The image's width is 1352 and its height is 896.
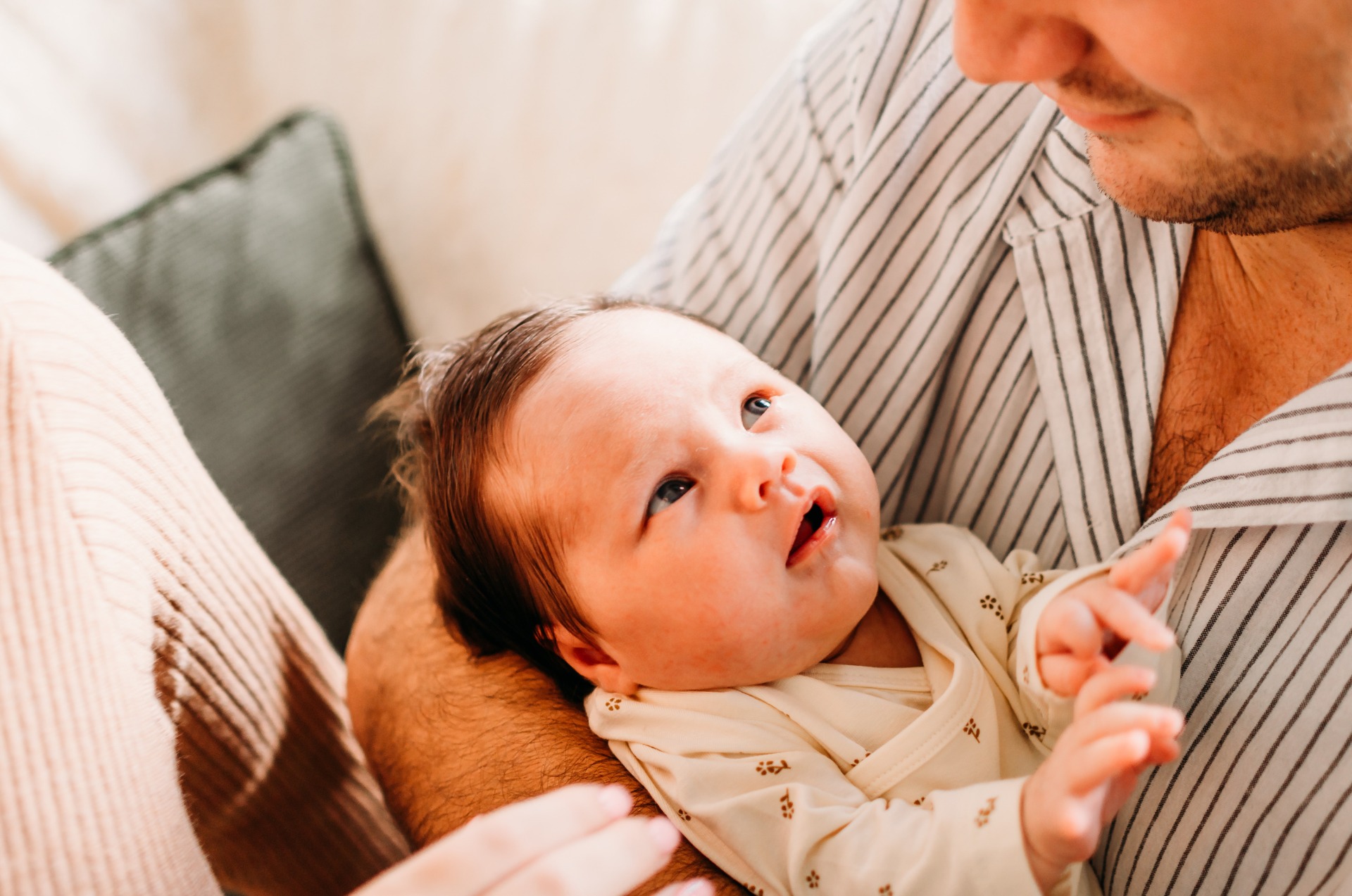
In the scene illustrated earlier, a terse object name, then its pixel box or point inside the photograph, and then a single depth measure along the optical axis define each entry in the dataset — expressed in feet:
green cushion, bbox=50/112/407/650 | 2.62
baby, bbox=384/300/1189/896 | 1.82
